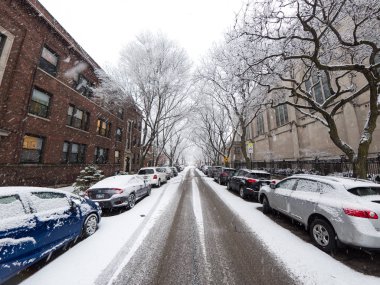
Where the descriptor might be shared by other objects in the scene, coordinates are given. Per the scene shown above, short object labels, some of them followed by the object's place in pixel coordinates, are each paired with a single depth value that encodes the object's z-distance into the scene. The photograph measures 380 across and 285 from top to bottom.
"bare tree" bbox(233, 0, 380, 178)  6.50
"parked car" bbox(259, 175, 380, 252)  3.39
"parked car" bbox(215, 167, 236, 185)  16.05
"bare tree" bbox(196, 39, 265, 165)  13.00
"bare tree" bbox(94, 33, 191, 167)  15.84
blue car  2.77
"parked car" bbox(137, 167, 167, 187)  14.80
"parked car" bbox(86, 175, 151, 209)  6.97
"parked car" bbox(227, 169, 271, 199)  9.27
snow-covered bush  11.00
